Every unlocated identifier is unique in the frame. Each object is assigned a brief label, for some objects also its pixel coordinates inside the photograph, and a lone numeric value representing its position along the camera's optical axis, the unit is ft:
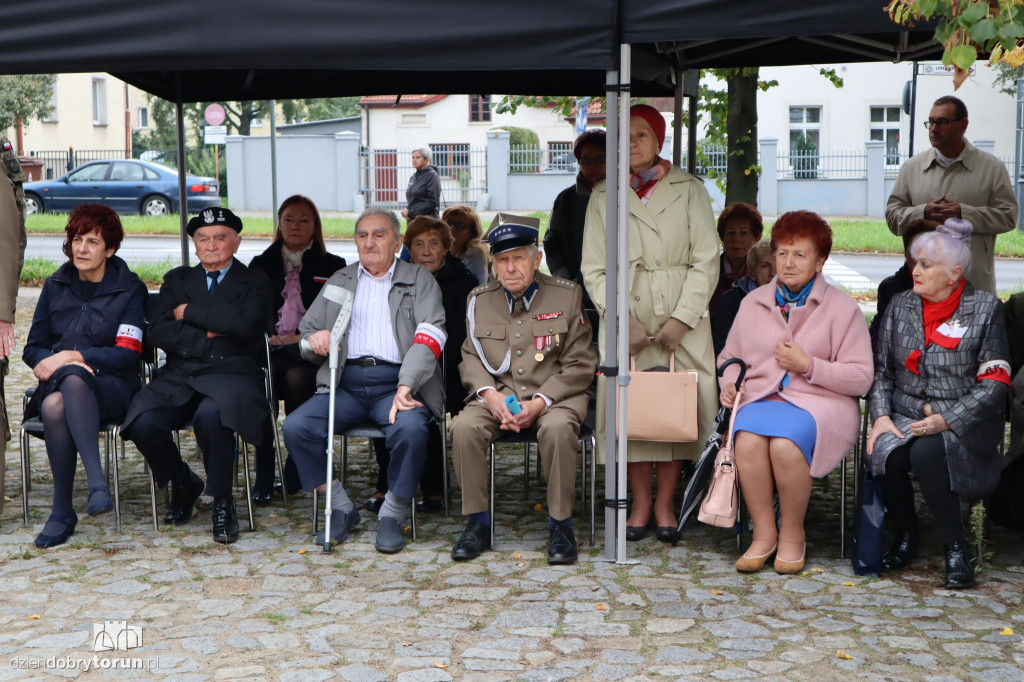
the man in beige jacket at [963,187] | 20.21
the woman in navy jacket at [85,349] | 17.65
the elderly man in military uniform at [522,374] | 16.83
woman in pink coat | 16.02
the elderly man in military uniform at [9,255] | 18.13
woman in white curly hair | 15.44
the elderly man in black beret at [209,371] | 17.65
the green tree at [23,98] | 95.20
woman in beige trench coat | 17.37
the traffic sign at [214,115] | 57.98
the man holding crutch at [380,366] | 17.35
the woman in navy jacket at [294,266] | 21.31
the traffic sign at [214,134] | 68.33
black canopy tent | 15.14
